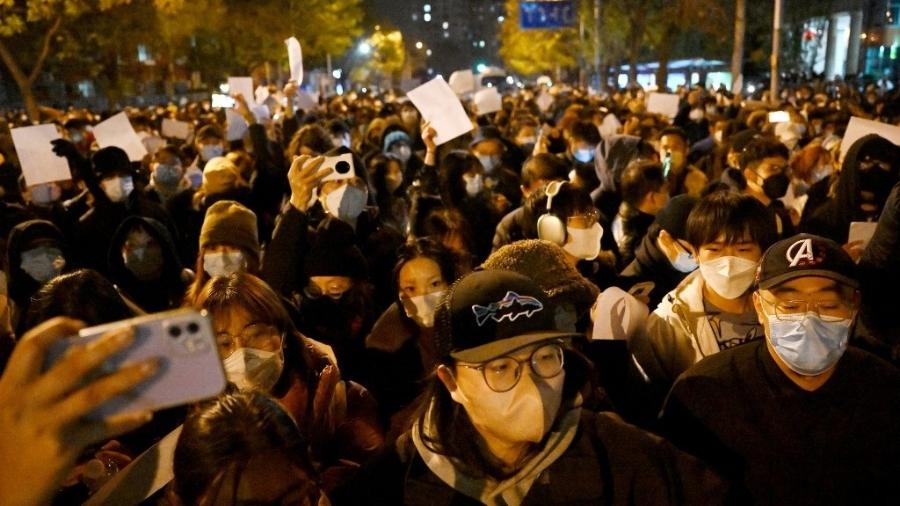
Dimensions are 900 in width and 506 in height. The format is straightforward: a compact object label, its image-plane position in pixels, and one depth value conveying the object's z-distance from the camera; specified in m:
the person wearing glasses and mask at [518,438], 2.08
